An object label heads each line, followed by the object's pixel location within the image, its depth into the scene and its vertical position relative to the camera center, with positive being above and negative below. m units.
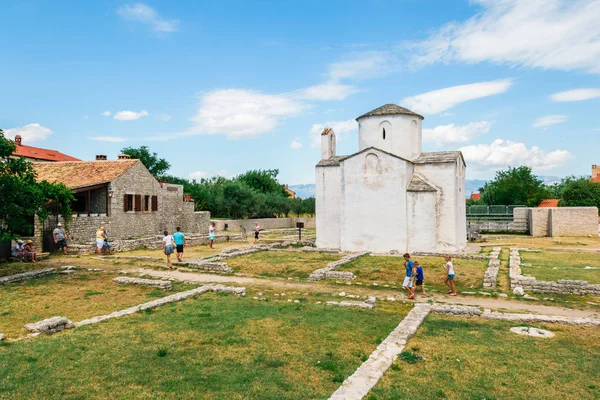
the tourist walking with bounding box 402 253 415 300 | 12.88 -2.20
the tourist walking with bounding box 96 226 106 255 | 21.34 -1.67
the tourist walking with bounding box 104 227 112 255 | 21.84 -2.03
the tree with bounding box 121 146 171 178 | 61.31 +7.40
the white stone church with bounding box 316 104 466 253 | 23.56 +0.87
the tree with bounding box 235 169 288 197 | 78.31 +5.46
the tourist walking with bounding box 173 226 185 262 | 18.52 -1.53
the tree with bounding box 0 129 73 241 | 14.98 +0.57
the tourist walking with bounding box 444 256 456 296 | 13.32 -2.32
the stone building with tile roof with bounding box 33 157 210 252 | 23.80 +0.55
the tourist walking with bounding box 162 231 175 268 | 17.42 -1.63
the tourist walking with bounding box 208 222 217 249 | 26.71 -1.83
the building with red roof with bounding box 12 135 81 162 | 60.72 +8.95
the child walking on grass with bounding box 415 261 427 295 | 13.17 -2.20
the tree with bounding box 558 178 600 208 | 41.75 +1.51
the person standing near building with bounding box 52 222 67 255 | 21.28 -1.56
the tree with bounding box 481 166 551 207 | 54.91 +2.53
